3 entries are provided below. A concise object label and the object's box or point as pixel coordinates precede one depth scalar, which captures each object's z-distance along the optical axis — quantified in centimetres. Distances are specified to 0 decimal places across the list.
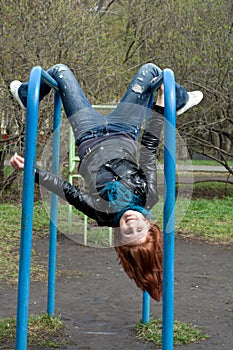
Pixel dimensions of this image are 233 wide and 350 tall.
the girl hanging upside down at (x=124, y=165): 342
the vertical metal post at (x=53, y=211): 466
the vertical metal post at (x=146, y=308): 461
